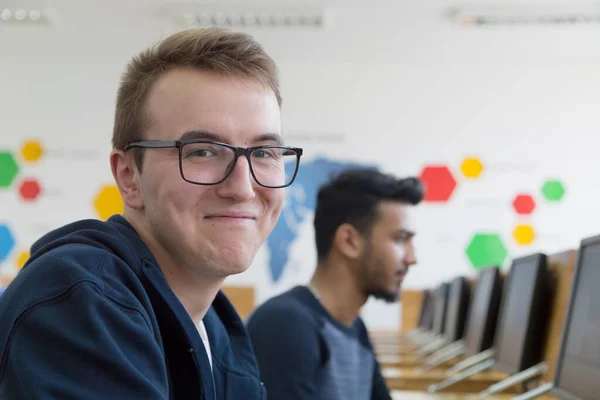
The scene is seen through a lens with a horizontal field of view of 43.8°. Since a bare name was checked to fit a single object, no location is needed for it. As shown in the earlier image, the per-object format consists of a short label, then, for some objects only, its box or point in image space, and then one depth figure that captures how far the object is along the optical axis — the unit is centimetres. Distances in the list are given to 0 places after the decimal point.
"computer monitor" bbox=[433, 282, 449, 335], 462
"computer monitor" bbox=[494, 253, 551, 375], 214
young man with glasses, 82
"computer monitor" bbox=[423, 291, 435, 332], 555
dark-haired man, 190
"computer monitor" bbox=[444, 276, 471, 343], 382
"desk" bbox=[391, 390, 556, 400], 228
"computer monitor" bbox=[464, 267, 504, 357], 283
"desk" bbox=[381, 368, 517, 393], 271
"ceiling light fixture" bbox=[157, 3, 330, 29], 590
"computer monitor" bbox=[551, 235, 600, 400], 154
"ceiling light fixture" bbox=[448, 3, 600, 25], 569
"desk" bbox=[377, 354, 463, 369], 383
